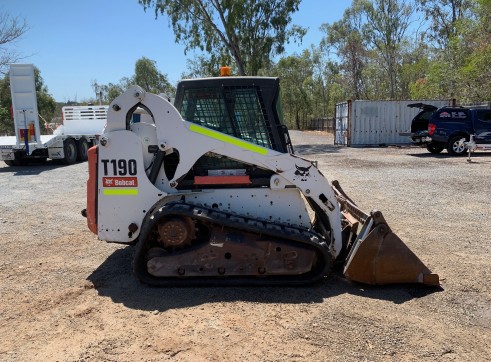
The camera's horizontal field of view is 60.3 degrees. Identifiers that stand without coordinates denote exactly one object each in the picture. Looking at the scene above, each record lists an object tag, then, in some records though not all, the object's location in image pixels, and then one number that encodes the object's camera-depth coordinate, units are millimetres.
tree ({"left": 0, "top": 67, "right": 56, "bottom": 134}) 32169
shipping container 23047
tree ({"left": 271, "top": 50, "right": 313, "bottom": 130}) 52062
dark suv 16312
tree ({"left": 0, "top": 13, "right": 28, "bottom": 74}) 22067
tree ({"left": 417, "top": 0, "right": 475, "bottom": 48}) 39531
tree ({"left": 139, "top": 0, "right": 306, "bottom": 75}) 25547
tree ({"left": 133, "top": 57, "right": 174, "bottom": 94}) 55594
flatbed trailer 14305
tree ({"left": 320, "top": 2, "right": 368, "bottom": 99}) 40688
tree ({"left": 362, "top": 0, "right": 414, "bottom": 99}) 35469
